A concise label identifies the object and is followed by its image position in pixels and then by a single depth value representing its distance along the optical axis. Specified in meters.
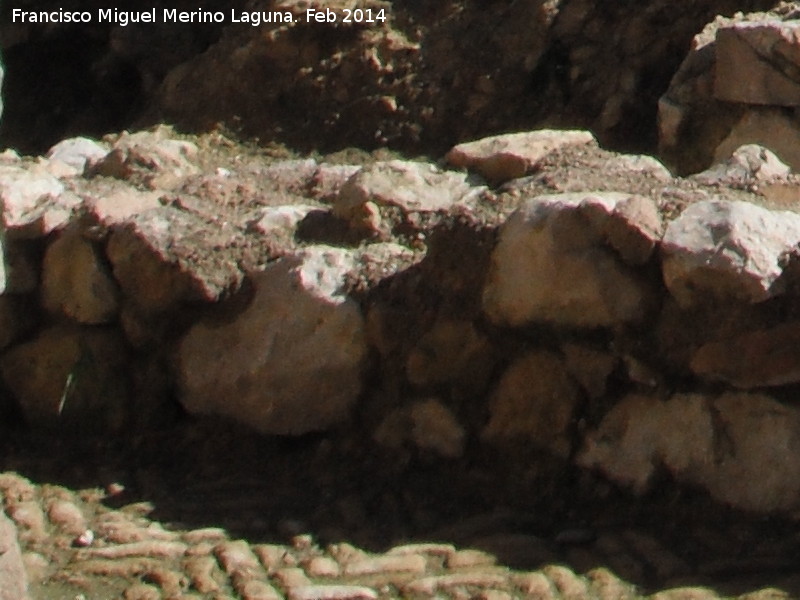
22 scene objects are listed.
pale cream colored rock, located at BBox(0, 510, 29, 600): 5.27
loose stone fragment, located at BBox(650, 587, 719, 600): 5.03
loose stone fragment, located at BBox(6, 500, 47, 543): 5.89
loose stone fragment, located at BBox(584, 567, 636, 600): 5.13
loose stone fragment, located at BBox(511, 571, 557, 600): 5.16
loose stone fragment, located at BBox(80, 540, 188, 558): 5.64
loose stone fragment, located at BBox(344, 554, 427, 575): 5.40
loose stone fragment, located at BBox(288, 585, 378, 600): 5.21
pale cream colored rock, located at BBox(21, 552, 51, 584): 5.52
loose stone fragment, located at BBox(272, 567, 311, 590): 5.36
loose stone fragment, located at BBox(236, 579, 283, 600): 5.30
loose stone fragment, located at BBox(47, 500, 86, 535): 5.94
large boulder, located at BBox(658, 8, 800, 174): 8.07
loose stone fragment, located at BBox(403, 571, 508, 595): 5.23
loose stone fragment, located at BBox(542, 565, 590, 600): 5.16
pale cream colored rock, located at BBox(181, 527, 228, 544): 5.75
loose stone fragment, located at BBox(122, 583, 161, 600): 5.34
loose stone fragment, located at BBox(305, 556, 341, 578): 5.43
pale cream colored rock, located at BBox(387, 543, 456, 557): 5.49
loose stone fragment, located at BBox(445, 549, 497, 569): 5.39
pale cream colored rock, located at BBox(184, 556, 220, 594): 5.39
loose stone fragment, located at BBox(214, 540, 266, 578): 5.48
